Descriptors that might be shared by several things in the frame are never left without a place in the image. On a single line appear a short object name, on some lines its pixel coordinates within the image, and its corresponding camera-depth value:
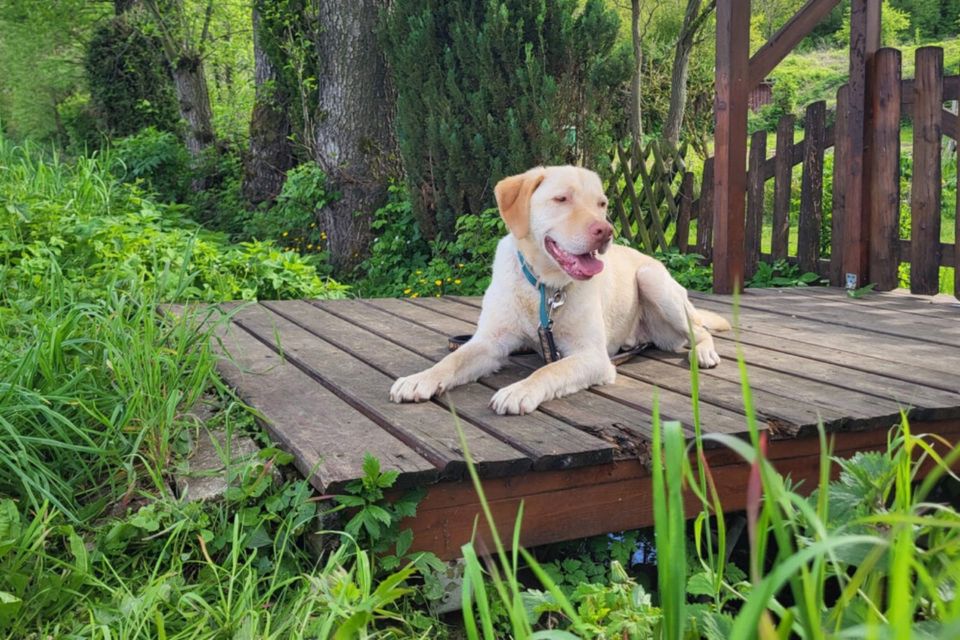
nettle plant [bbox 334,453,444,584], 2.14
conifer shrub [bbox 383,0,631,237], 6.44
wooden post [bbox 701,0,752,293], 5.60
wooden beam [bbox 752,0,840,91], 5.74
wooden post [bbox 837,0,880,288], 5.67
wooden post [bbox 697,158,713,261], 7.16
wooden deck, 2.37
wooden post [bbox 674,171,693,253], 7.61
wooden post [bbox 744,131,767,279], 6.86
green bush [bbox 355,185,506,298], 6.71
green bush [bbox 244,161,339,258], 8.43
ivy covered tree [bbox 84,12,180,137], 13.98
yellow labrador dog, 3.07
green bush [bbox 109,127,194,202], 11.64
